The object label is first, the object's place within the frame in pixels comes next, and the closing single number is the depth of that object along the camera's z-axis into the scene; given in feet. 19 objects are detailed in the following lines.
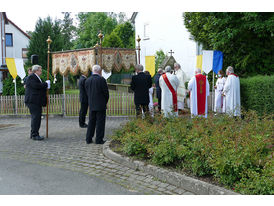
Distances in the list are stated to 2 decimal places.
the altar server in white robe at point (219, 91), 44.55
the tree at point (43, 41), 93.56
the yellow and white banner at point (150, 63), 59.02
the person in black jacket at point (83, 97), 34.29
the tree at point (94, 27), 188.34
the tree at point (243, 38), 41.83
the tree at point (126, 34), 147.13
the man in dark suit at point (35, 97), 28.78
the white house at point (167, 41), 81.63
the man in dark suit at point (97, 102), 26.16
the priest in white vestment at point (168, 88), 33.86
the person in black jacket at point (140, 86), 31.63
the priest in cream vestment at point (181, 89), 40.96
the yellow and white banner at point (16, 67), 52.24
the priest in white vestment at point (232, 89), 37.96
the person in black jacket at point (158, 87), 41.47
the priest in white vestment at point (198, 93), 37.19
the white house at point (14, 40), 117.91
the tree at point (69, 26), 227.73
